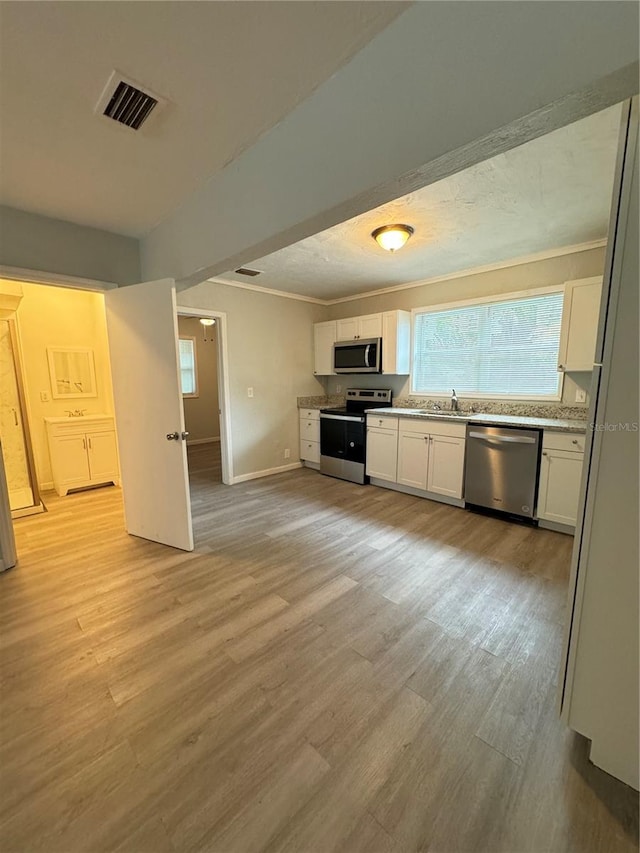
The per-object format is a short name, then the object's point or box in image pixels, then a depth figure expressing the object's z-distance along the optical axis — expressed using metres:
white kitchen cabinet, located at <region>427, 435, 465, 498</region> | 3.50
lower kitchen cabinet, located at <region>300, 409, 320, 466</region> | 4.95
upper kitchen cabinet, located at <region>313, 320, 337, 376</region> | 4.99
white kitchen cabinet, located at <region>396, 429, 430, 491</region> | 3.77
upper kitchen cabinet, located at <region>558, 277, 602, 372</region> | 2.88
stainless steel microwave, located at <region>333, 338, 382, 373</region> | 4.40
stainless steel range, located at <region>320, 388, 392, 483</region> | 4.38
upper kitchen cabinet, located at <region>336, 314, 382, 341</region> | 4.43
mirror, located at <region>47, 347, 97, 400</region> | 4.20
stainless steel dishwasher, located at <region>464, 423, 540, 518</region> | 3.05
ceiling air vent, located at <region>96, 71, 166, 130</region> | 1.38
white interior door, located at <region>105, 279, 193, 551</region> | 2.54
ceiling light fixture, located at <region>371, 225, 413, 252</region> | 2.64
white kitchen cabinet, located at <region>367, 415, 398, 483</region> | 4.04
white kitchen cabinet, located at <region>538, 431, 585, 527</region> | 2.83
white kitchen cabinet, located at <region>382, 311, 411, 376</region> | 4.28
